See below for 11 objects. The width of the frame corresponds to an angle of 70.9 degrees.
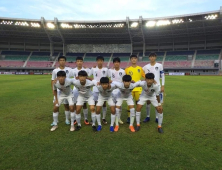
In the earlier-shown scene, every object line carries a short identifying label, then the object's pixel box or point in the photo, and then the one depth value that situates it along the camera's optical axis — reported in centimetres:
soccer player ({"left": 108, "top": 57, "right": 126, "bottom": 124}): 570
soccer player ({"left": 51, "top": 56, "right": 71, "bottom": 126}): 556
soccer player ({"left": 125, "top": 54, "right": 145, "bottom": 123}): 582
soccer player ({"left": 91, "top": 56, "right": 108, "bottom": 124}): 595
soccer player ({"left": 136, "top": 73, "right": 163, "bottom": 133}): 485
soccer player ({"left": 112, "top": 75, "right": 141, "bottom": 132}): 486
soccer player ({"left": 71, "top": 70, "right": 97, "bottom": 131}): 500
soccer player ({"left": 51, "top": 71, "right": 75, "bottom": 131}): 498
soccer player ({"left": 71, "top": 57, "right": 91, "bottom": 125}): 571
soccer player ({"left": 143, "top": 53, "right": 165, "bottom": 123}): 567
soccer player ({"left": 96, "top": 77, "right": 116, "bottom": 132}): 484
